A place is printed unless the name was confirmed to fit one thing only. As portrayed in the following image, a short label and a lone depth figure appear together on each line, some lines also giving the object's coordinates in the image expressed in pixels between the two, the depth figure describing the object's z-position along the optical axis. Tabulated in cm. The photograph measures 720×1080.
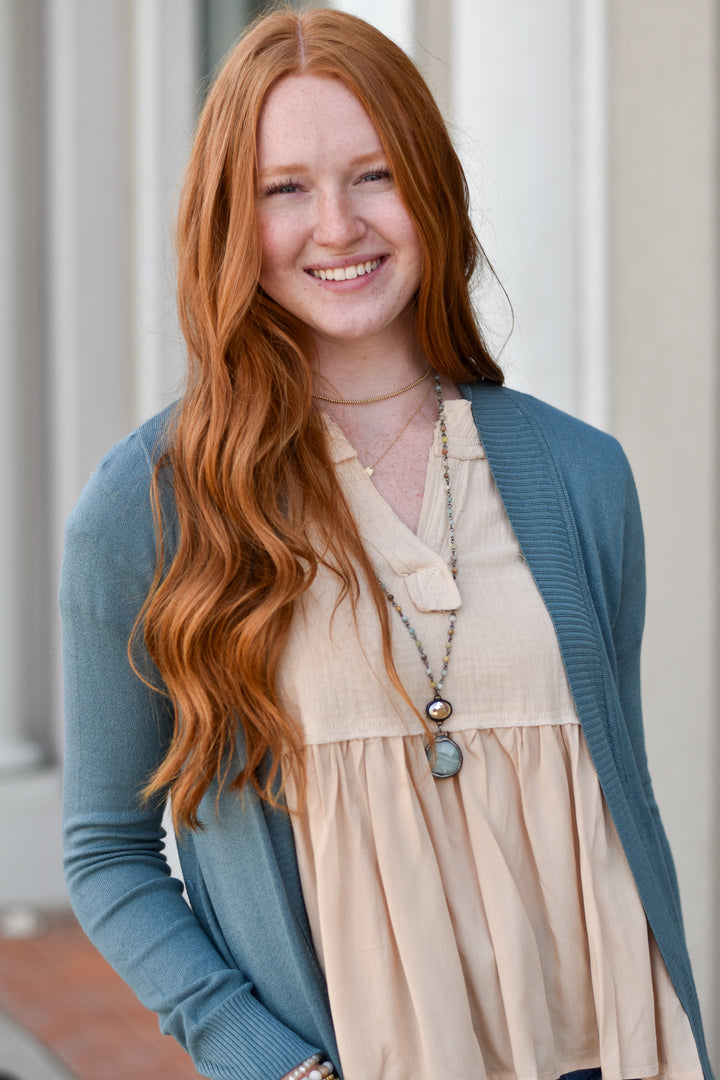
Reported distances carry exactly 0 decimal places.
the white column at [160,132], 470
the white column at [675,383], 294
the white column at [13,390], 519
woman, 150
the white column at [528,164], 322
